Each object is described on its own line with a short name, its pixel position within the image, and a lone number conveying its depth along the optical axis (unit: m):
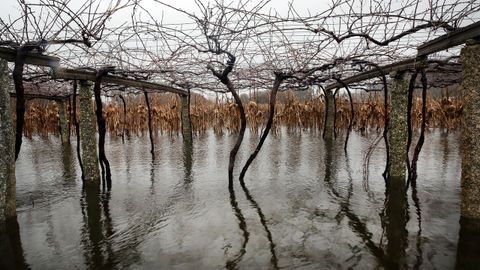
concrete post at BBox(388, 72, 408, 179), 5.93
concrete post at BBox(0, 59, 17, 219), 3.91
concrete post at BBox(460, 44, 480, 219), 3.57
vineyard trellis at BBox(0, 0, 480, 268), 3.73
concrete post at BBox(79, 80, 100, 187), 6.26
